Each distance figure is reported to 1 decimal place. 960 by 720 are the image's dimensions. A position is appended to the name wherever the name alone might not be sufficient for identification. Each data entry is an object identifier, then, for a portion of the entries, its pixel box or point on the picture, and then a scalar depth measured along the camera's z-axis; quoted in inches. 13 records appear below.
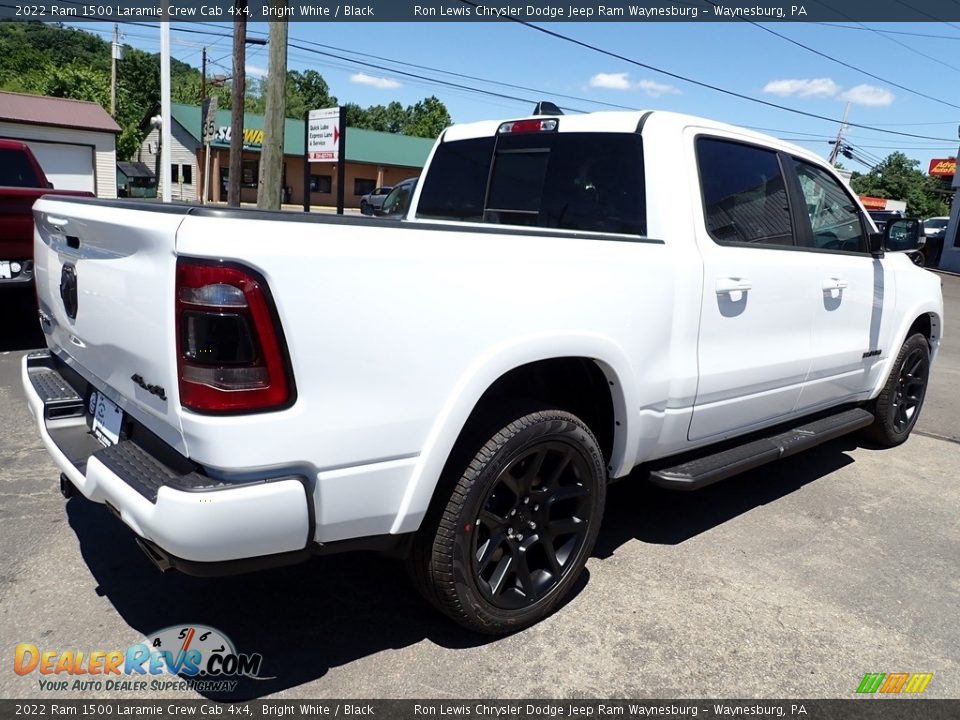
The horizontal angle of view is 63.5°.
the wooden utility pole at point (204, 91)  1683.9
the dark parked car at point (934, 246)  1120.3
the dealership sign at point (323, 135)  584.8
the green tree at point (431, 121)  3533.5
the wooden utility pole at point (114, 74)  1969.7
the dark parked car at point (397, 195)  569.4
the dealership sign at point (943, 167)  2453.2
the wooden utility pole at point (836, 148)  2258.9
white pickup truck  82.2
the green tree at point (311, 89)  3695.9
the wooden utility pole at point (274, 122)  478.3
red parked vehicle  255.3
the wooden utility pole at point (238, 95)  645.3
